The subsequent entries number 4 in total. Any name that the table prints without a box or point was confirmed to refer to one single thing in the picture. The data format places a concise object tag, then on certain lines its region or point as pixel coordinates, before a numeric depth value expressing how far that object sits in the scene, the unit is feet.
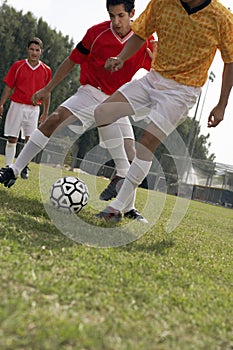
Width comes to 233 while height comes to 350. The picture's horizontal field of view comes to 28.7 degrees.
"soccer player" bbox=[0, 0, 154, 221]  16.07
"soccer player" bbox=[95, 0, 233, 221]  13.15
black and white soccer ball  14.30
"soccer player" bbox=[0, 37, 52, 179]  25.52
